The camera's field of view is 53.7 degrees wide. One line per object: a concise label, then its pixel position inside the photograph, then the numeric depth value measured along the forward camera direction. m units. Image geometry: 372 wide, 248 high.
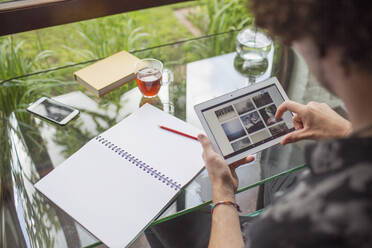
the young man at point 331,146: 0.49
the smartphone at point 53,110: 1.18
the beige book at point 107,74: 1.24
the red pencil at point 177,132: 1.08
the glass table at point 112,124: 0.94
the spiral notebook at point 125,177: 0.88
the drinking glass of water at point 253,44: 1.37
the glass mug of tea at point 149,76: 1.19
